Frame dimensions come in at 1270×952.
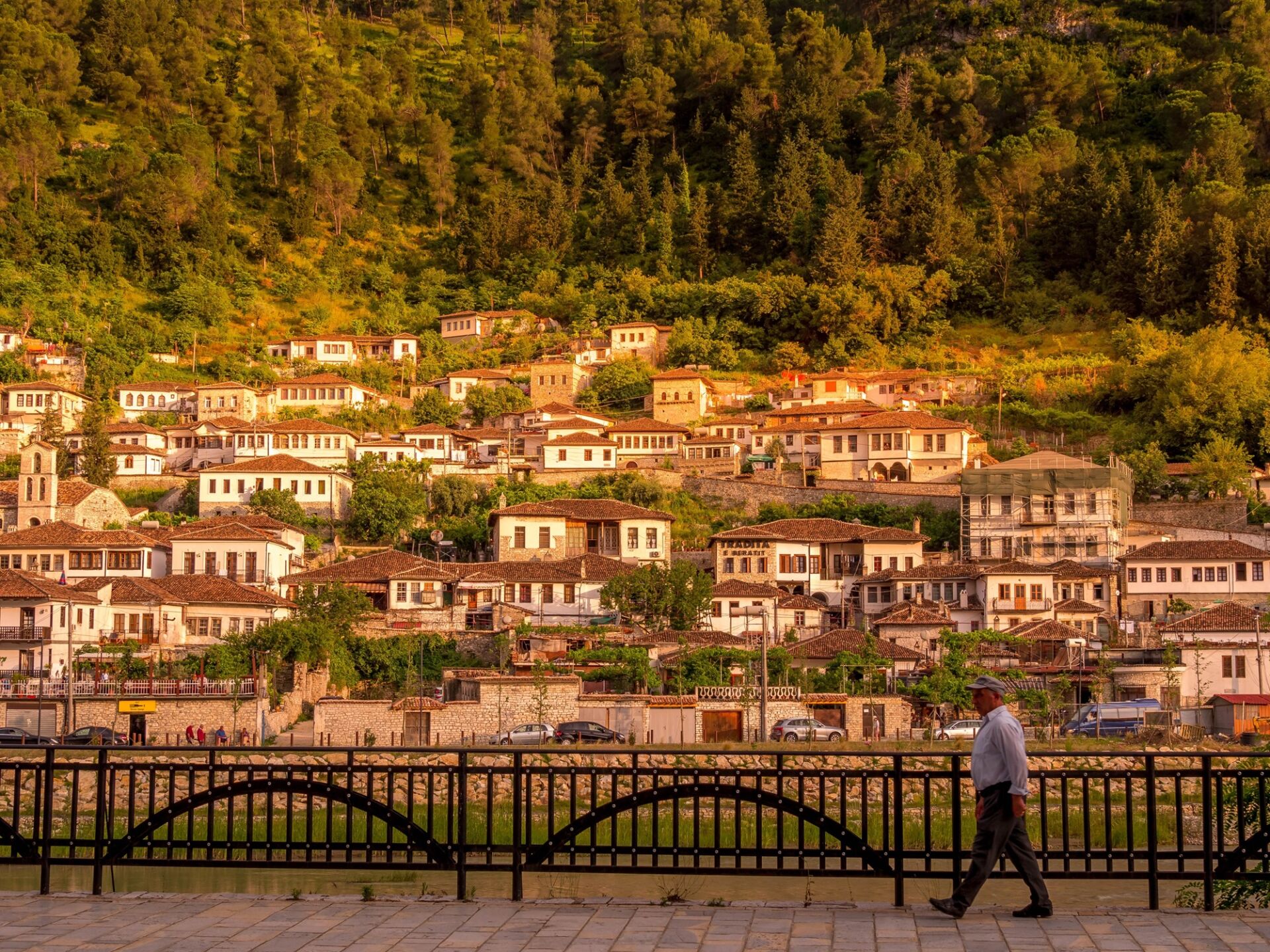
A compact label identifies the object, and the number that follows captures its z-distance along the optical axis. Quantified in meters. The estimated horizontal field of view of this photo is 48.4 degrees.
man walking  9.46
